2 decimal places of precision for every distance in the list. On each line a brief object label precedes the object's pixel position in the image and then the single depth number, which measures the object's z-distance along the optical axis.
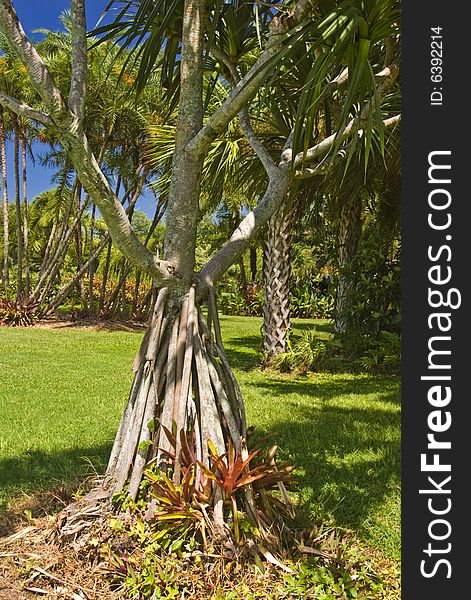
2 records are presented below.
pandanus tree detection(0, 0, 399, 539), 2.31
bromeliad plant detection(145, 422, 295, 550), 2.45
